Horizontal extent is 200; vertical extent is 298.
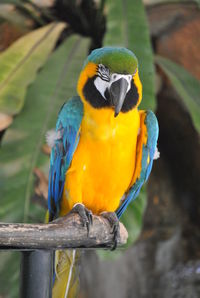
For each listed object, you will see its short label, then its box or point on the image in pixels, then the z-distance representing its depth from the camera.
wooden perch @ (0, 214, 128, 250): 2.47
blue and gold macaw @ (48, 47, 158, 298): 2.70
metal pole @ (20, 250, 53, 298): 2.47
